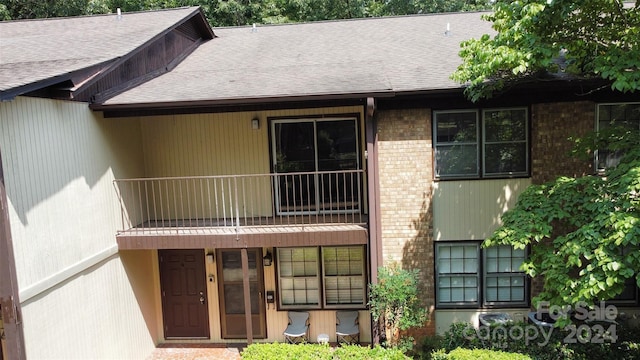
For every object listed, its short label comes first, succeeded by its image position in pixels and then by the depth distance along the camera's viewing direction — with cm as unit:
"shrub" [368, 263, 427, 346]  812
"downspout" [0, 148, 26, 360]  577
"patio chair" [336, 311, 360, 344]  963
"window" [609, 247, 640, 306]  887
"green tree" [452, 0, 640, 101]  622
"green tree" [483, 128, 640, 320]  567
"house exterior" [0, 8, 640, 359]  685
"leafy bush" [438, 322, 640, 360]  757
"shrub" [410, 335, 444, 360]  840
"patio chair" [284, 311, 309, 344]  955
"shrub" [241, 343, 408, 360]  746
